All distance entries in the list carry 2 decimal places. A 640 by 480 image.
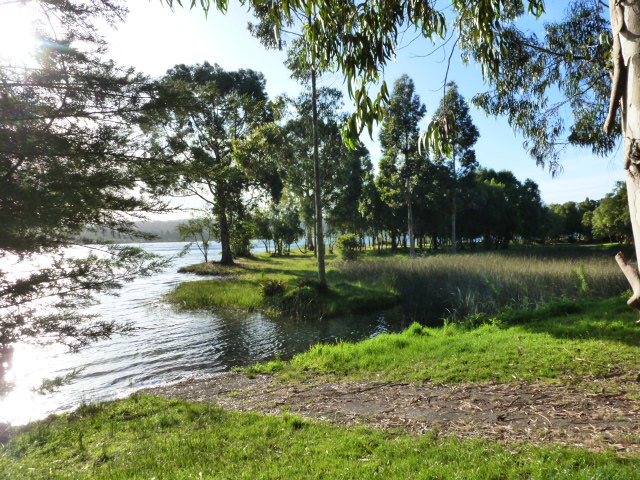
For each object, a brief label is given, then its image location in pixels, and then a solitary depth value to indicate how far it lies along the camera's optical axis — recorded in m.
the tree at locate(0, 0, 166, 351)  4.12
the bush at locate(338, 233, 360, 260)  30.27
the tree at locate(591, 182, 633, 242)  39.28
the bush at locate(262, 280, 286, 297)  17.44
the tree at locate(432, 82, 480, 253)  29.13
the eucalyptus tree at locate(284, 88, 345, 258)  24.22
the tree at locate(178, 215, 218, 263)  26.40
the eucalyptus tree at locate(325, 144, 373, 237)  40.97
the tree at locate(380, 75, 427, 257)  29.30
